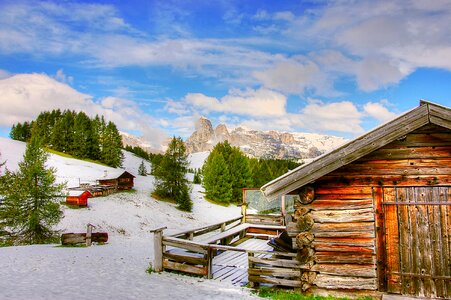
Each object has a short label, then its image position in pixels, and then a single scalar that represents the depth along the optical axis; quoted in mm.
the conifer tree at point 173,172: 49250
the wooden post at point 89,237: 22375
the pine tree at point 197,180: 88250
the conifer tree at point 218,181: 56875
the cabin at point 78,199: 37469
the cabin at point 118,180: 50156
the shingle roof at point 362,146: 8312
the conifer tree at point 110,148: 82938
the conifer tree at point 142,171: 83650
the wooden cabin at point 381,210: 8539
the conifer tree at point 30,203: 24906
